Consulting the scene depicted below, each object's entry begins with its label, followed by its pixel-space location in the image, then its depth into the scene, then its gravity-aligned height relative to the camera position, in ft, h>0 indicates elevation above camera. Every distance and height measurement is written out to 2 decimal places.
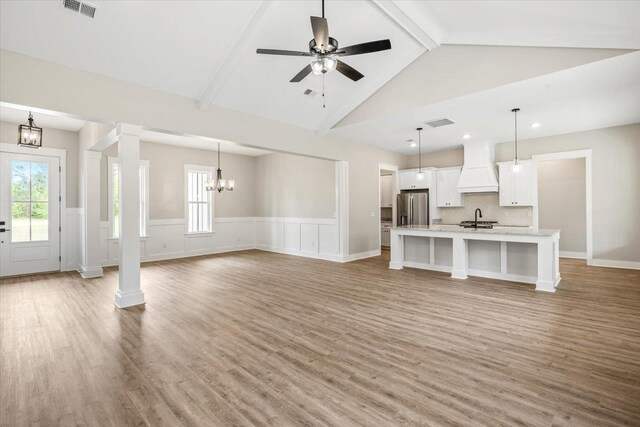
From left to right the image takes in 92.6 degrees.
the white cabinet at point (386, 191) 33.54 +2.30
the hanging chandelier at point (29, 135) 14.48 +3.75
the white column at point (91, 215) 19.69 -0.13
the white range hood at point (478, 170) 24.18 +3.35
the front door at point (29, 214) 19.57 -0.04
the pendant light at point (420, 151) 21.73 +5.61
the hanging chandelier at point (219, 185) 25.38 +2.36
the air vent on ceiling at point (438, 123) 18.90 +5.63
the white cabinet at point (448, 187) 26.34 +2.11
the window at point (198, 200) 28.40 +1.19
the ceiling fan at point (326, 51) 8.91 +4.95
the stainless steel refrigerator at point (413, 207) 27.76 +0.40
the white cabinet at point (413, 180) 27.61 +2.93
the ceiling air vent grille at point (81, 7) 9.75 +6.70
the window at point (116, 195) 23.43 +1.39
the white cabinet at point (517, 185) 23.04 +2.02
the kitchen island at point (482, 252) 15.40 -2.47
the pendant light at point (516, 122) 16.99 +5.57
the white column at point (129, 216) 13.34 -0.14
